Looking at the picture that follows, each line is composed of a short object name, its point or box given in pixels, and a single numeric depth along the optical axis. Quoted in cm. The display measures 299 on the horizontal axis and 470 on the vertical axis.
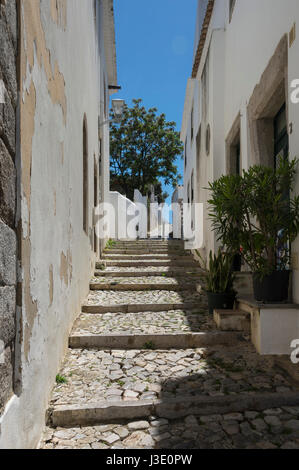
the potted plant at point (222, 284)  457
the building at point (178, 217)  1709
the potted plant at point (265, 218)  343
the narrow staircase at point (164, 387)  235
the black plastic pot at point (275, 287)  349
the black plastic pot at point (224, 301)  457
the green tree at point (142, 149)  2341
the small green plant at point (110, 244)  998
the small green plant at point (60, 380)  305
